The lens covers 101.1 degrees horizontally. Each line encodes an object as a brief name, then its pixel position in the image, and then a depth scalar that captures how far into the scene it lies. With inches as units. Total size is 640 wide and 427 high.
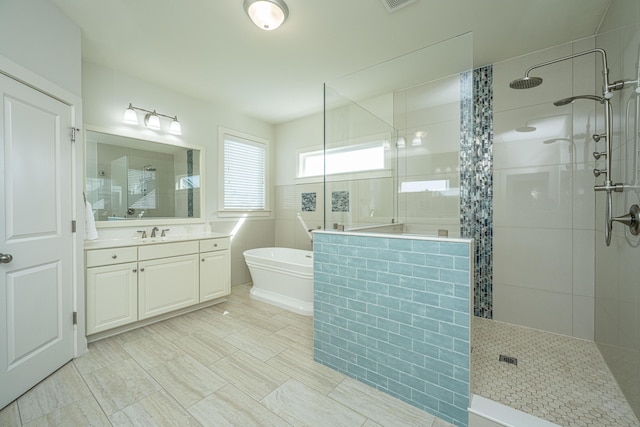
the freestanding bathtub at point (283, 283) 119.6
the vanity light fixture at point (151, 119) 114.0
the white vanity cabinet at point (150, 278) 91.9
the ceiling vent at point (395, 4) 75.2
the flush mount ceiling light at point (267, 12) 74.2
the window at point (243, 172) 157.9
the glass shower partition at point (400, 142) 69.0
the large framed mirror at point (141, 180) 109.7
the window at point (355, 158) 89.0
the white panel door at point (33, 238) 64.1
